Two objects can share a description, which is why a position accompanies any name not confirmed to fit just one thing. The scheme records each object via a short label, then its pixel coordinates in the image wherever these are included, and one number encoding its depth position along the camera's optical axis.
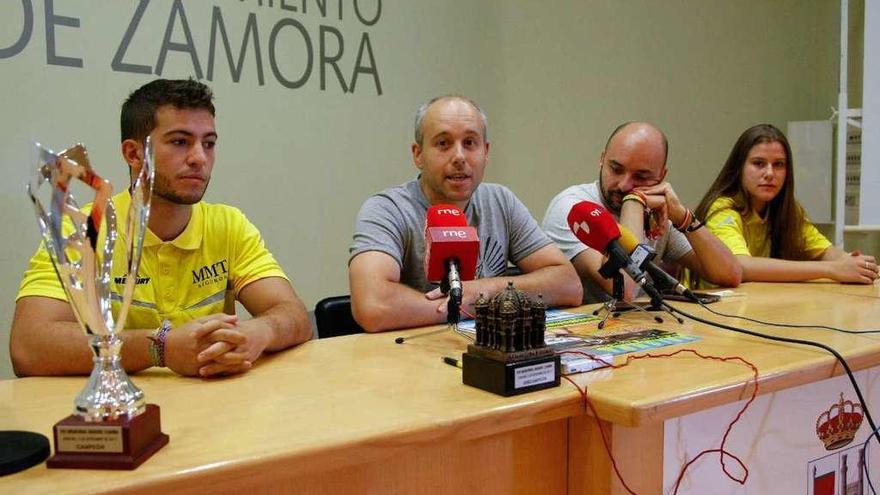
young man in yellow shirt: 1.37
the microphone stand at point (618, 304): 1.73
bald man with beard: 2.13
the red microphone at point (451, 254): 1.41
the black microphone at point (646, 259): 1.59
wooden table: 0.85
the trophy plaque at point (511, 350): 1.08
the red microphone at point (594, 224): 1.59
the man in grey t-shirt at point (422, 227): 1.74
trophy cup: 0.83
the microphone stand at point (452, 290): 1.36
